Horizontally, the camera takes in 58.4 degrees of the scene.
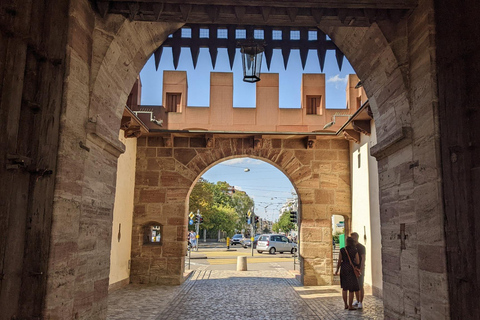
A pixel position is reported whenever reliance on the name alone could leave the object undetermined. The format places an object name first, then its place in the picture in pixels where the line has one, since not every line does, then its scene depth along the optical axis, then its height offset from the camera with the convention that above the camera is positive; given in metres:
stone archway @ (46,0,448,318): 3.38 +0.70
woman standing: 7.24 -0.59
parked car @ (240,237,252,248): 35.36 -0.99
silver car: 25.97 -0.76
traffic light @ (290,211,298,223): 14.90 +0.52
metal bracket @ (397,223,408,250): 3.89 -0.03
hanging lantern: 5.35 +2.20
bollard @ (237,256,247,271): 14.14 -1.08
